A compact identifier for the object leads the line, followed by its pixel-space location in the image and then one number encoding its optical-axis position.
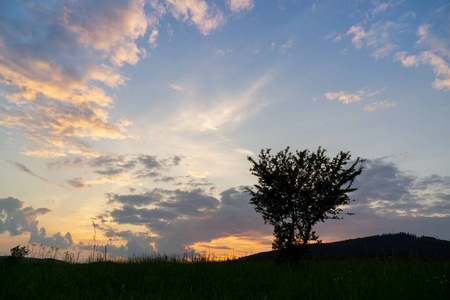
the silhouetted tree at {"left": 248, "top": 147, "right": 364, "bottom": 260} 24.62
